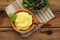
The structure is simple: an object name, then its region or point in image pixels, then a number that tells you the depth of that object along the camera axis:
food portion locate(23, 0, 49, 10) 1.08
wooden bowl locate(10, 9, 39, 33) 1.06
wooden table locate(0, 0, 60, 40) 1.11
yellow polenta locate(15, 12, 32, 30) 1.05
